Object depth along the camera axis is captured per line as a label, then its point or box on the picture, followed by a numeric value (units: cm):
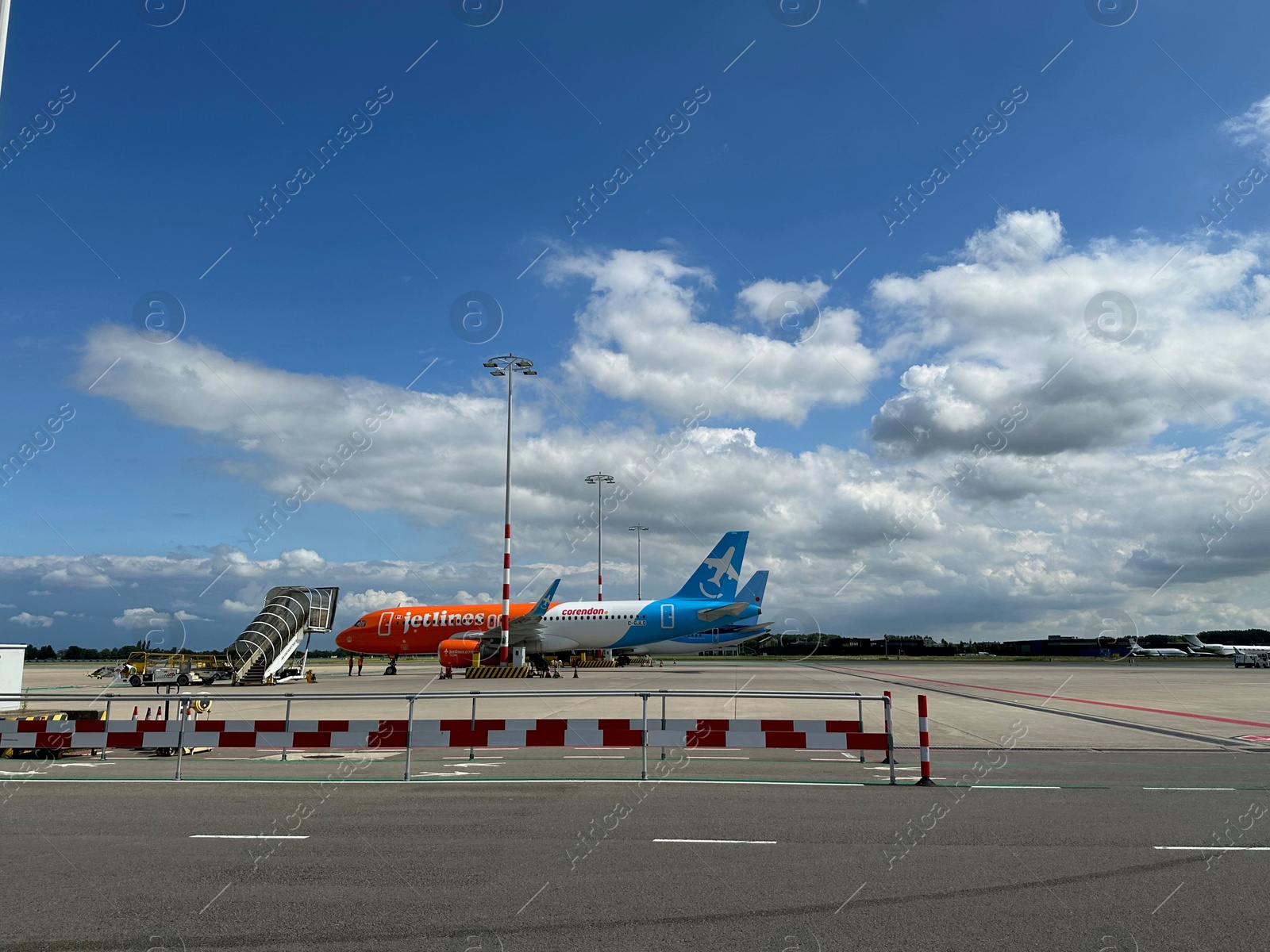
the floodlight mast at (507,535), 4262
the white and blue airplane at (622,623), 5888
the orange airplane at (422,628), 5725
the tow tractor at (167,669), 4581
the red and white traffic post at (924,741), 1232
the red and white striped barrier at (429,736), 1283
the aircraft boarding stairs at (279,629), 4450
